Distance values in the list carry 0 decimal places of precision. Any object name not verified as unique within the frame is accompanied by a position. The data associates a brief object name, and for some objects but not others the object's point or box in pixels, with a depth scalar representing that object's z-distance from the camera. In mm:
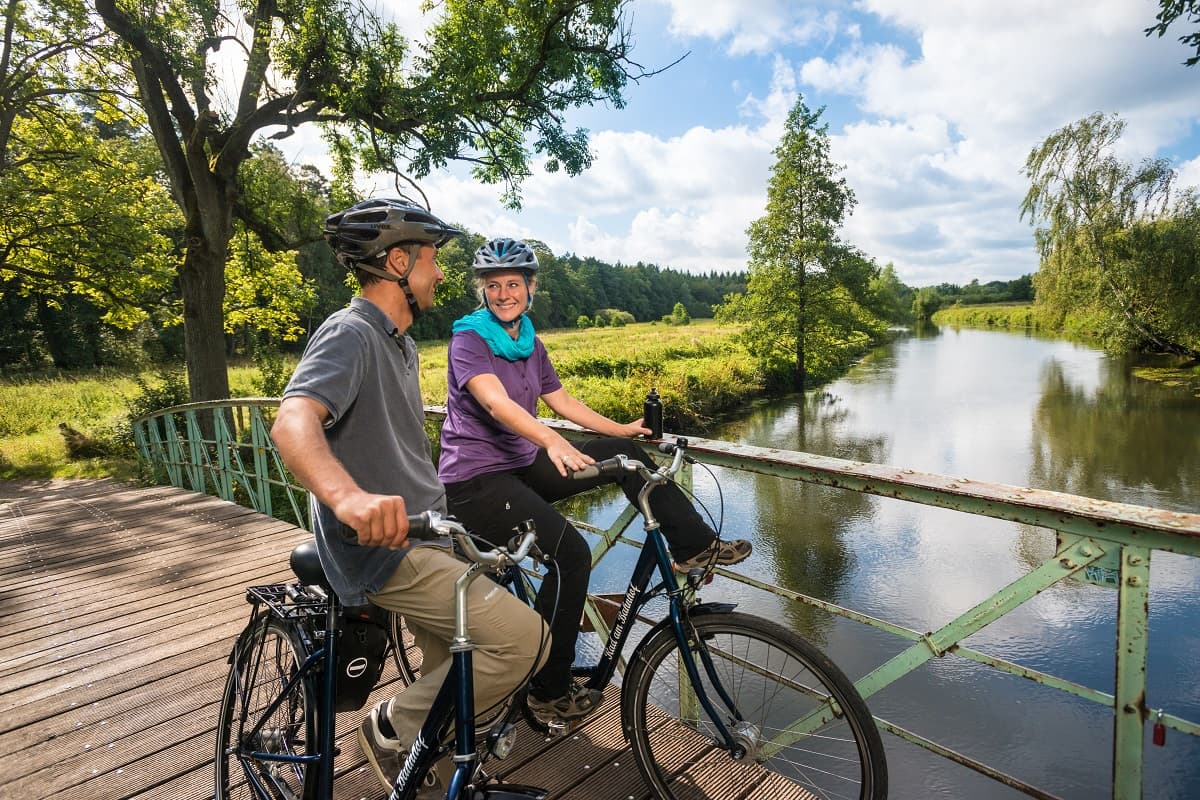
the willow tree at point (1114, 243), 25969
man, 1386
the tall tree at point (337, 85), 7957
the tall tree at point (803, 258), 23672
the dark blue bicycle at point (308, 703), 1399
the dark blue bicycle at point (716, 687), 1702
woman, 1950
